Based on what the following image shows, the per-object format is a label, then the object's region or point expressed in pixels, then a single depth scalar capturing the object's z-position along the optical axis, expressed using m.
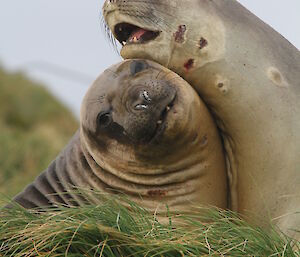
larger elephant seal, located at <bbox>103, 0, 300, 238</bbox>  11.17
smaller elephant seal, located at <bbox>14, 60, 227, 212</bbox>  10.90
